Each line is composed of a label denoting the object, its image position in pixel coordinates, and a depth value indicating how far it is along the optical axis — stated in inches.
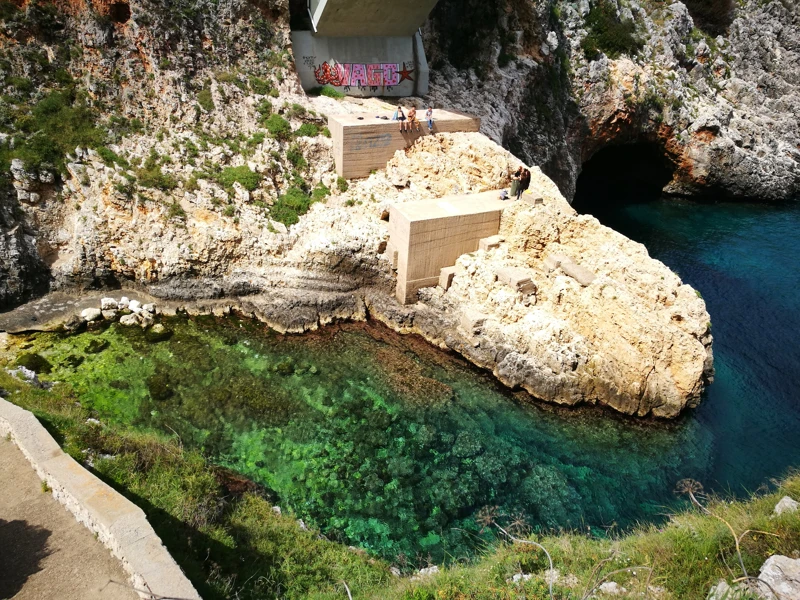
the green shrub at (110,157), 831.1
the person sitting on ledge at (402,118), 919.4
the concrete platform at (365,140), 890.7
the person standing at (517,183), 841.5
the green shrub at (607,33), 1332.4
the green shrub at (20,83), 816.3
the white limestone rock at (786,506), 345.3
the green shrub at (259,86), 940.0
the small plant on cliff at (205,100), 895.8
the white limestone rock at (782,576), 266.8
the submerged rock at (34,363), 671.1
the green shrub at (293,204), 869.2
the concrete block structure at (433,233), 784.9
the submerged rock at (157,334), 757.3
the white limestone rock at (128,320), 780.0
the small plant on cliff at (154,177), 828.0
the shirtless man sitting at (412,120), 921.3
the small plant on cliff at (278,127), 913.5
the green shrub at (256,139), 899.9
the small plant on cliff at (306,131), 928.9
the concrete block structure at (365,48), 992.9
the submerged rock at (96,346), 721.7
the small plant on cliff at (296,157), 914.7
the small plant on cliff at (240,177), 862.5
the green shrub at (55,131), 799.7
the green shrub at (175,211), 824.9
